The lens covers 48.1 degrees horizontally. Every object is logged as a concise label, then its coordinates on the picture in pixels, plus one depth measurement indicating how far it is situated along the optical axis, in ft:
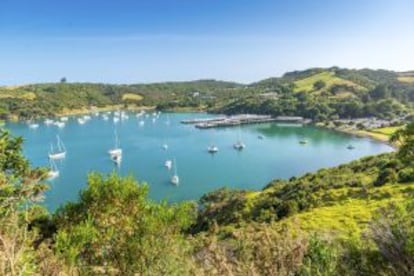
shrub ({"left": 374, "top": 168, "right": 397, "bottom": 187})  111.65
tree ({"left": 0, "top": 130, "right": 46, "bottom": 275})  16.57
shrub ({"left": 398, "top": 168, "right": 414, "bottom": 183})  108.88
